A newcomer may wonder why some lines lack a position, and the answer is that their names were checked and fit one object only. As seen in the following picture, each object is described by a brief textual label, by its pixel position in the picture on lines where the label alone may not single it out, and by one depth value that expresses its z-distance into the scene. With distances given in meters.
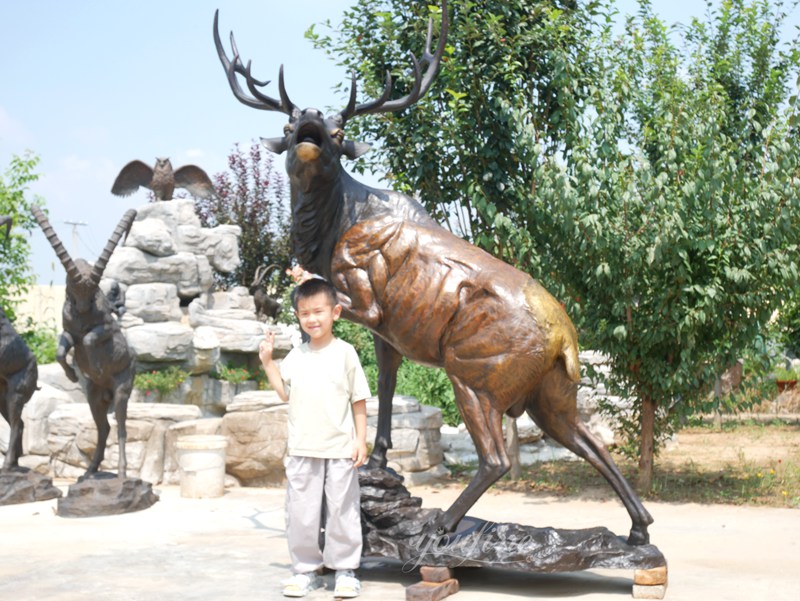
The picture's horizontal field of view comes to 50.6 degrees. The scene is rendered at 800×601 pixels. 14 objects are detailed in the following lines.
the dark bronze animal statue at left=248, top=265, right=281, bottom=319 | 18.73
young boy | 4.17
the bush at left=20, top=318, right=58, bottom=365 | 13.79
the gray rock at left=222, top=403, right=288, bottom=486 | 8.38
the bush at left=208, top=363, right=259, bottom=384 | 13.67
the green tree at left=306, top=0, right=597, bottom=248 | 7.97
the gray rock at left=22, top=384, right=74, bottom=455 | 9.05
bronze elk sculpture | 4.21
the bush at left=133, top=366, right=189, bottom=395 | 12.49
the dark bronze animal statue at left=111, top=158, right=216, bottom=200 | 15.34
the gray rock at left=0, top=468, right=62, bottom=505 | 7.29
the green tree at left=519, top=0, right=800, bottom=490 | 6.99
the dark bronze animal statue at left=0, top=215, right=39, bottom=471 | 7.44
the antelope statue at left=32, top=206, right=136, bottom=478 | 6.84
